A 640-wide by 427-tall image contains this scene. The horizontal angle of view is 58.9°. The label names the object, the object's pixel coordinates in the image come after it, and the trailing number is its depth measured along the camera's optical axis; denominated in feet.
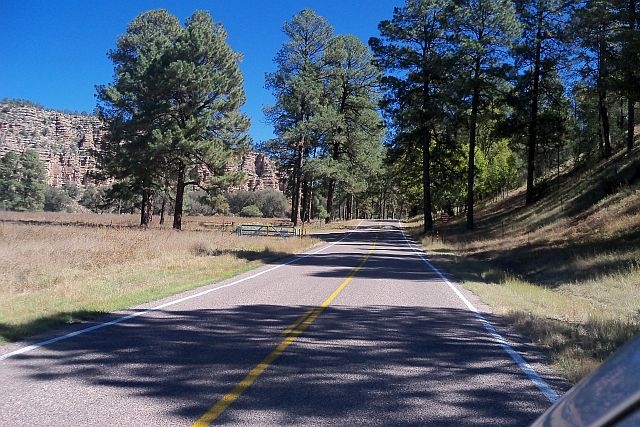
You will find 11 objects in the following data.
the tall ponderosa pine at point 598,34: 63.62
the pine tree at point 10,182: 287.48
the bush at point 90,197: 377.91
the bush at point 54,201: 344.02
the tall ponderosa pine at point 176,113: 119.85
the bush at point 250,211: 358.64
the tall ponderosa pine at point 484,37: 106.01
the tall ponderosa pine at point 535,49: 105.81
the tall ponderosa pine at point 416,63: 121.70
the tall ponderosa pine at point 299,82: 149.59
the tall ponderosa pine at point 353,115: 163.02
